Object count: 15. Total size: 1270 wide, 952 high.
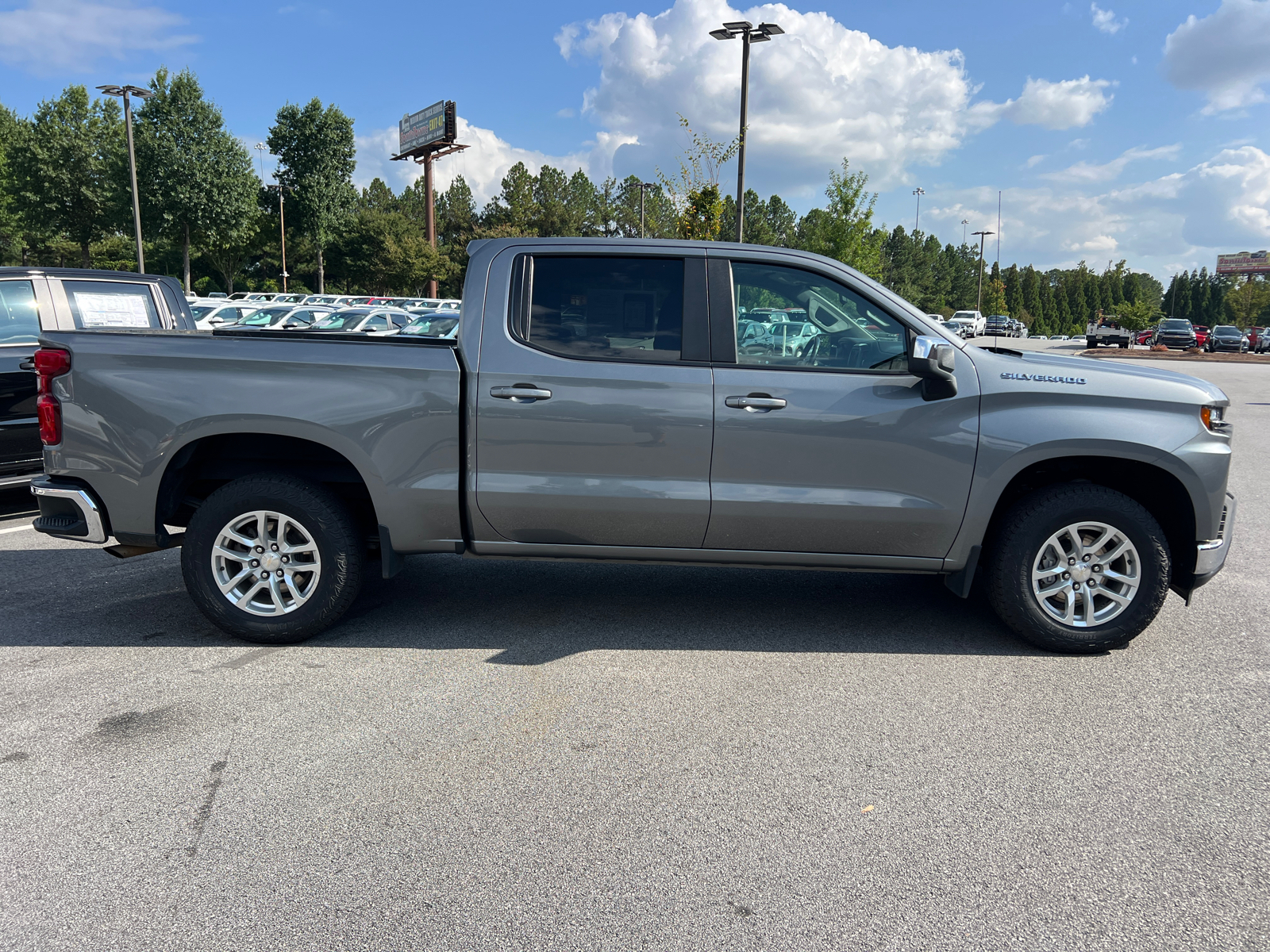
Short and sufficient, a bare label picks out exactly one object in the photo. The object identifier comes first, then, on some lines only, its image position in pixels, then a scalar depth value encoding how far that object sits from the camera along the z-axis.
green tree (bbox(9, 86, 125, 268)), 46.31
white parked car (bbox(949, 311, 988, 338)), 58.97
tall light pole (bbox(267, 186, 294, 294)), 59.42
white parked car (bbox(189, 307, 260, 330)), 23.69
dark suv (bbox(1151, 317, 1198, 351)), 43.88
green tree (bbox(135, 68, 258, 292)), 45.28
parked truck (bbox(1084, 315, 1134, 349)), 46.53
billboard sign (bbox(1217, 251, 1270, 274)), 134.25
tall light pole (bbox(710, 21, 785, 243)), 20.92
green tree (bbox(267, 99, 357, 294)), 58.91
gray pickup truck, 4.34
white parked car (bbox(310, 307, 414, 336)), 22.42
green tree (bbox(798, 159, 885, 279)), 30.95
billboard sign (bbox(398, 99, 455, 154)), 69.50
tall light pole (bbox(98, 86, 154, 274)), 37.19
